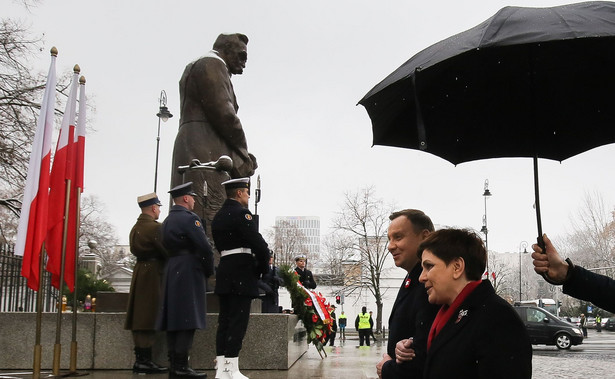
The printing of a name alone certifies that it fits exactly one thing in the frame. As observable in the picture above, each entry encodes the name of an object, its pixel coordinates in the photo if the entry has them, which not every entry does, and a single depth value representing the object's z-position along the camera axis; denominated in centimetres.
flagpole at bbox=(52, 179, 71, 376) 717
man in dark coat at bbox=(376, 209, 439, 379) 332
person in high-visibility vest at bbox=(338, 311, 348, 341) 3513
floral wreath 1032
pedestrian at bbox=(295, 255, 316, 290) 1352
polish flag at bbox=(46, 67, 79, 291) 785
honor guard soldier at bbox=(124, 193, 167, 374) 767
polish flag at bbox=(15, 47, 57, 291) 743
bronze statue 953
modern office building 7550
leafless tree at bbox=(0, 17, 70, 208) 2106
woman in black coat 265
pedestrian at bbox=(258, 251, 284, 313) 982
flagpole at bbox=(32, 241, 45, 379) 685
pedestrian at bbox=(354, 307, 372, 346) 2710
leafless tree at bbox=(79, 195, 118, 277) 5545
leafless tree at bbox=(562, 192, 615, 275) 6543
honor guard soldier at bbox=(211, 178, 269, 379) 656
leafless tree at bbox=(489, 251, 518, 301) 8631
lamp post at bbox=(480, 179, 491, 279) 4606
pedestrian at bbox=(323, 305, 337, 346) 1134
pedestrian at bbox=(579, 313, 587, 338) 4472
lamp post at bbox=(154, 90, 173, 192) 3066
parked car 2561
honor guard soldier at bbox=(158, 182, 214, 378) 682
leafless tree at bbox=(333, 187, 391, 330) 5347
